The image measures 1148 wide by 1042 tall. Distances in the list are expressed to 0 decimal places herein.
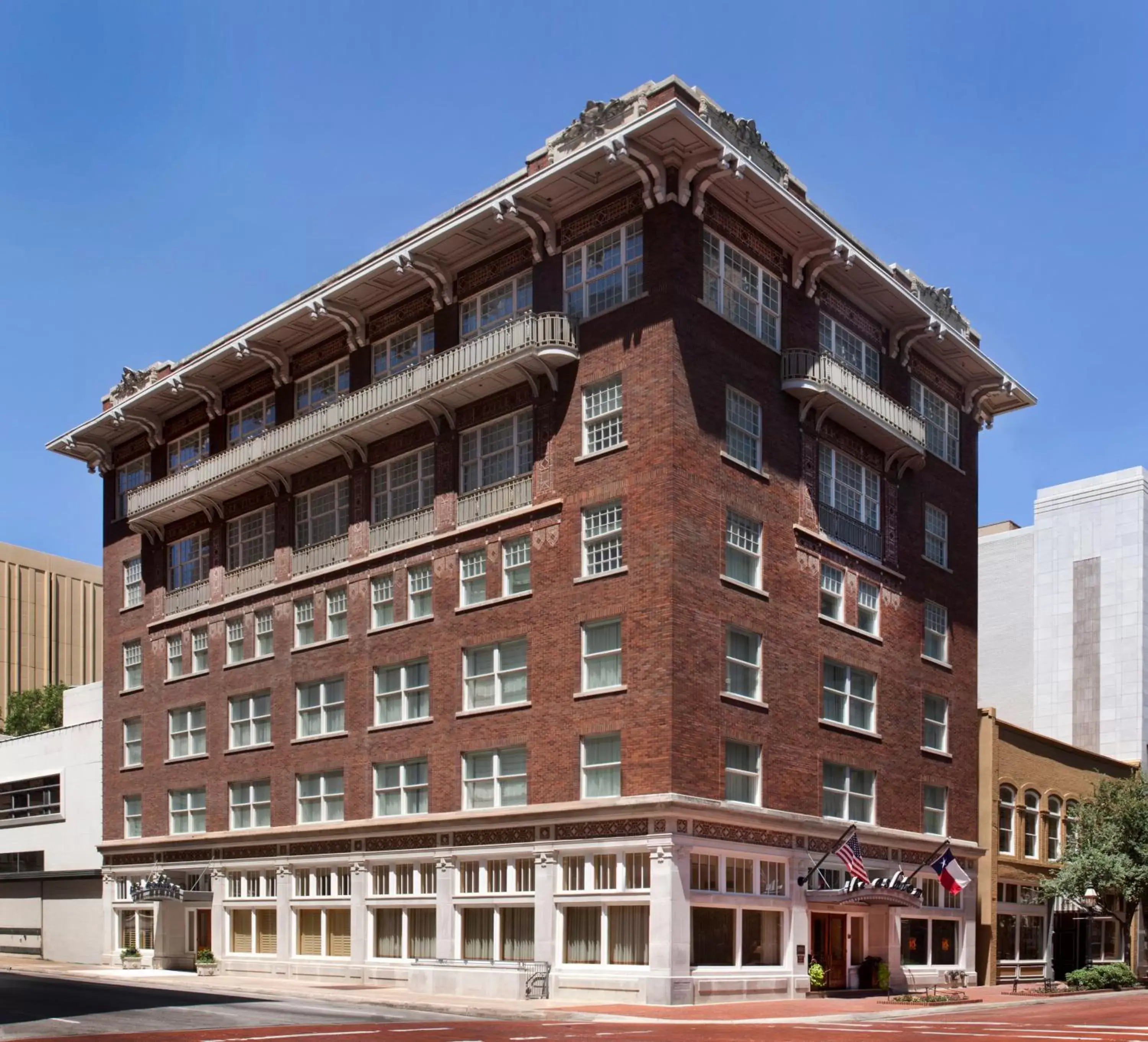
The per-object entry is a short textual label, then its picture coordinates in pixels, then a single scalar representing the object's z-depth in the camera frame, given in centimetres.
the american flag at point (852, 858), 4278
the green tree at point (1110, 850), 5266
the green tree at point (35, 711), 11275
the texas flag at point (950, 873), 4431
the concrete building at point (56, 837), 6275
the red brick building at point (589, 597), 4066
